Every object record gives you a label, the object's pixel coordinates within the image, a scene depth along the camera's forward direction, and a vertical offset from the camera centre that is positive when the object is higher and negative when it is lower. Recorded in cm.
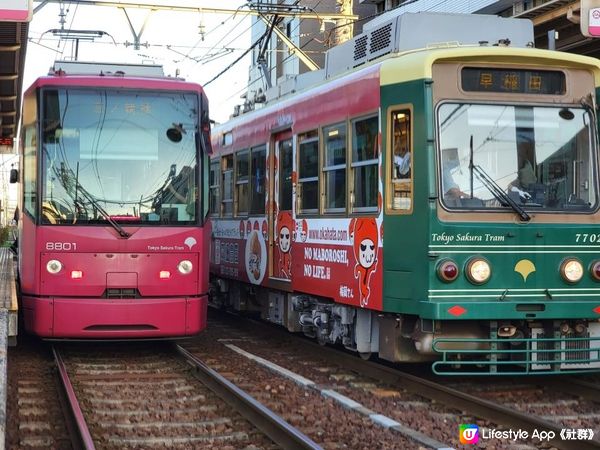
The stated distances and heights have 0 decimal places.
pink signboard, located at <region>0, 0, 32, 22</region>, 811 +201
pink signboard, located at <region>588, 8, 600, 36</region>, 936 +218
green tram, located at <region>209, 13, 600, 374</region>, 818 +25
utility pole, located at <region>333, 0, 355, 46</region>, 1791 +419
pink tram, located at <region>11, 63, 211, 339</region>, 1002 +28
